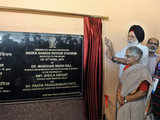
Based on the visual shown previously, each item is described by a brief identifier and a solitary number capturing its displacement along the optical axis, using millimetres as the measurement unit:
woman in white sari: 1291
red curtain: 1430
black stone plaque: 1226
